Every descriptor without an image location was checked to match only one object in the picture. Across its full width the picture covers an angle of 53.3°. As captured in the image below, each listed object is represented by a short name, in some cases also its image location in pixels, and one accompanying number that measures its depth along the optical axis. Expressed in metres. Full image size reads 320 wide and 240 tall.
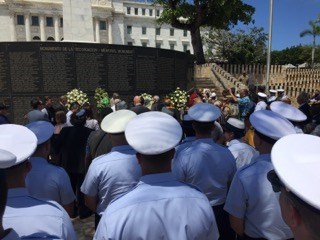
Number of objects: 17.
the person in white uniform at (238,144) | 3.94
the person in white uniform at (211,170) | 3.30
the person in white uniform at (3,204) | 1.40
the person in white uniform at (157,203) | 1.76
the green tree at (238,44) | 42.50
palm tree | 49.83
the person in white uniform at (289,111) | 4.43
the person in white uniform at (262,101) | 8.26
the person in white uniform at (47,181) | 2.85
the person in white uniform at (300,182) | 1.10
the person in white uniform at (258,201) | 2.53
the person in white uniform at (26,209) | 1.73
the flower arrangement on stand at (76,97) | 10.25
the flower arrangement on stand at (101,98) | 10.96
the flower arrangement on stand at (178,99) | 9.98
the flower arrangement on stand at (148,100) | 10.96
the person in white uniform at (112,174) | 2.98
